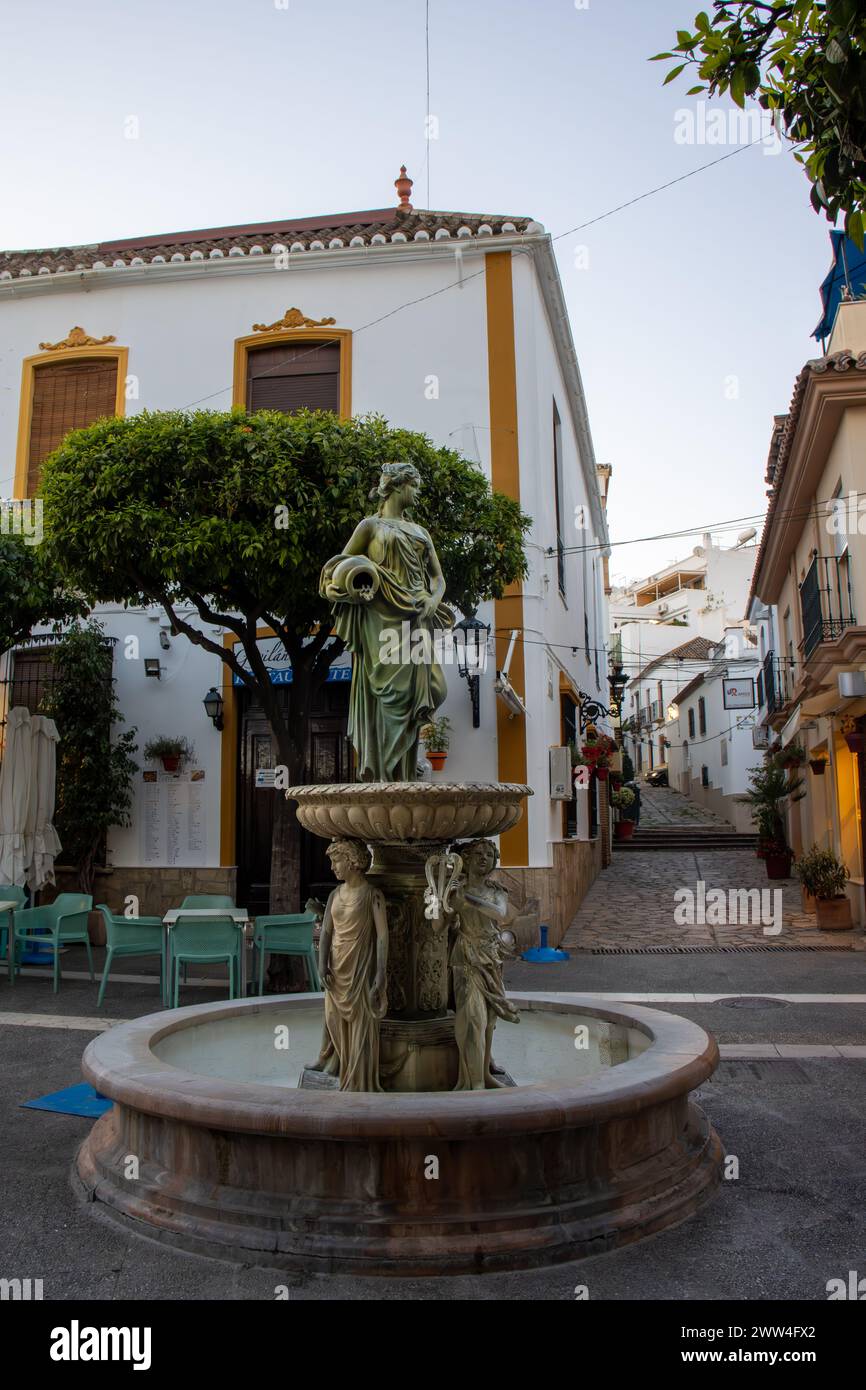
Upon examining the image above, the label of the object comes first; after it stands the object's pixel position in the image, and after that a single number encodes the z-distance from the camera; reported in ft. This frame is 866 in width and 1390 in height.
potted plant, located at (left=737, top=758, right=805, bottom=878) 61.87
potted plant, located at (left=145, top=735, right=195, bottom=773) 43.65
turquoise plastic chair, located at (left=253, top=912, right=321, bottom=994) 28.53
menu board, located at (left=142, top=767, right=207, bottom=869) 43.80
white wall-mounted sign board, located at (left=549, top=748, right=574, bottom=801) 42.75
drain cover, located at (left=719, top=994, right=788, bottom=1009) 27.98
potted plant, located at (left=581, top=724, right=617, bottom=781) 54.80
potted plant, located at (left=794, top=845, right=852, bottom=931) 42.78
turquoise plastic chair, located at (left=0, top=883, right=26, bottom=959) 33.86
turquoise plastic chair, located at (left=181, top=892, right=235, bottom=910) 32.37
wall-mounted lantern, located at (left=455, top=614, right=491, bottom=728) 38.88
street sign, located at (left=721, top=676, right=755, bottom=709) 70.49
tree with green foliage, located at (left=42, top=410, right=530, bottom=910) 30.86
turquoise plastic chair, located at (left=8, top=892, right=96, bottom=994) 31.63
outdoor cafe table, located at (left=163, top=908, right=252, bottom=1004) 27.84
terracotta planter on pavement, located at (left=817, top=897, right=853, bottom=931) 42.86
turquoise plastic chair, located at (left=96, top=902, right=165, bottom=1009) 27.88
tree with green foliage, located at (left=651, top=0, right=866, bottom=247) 12.09
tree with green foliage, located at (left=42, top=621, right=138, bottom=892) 42.96
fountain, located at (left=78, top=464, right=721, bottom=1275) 11.78
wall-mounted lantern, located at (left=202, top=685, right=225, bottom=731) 43.29
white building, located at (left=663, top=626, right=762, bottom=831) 98.58
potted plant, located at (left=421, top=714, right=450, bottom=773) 40.11
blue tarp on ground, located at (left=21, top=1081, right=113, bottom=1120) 18.40
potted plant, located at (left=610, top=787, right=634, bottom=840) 89.35
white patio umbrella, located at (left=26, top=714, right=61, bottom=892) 37.73
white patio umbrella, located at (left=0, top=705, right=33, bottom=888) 36.45
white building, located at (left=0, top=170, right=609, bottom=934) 43.11
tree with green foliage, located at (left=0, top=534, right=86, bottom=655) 35.42
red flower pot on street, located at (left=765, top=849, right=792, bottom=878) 61.87
